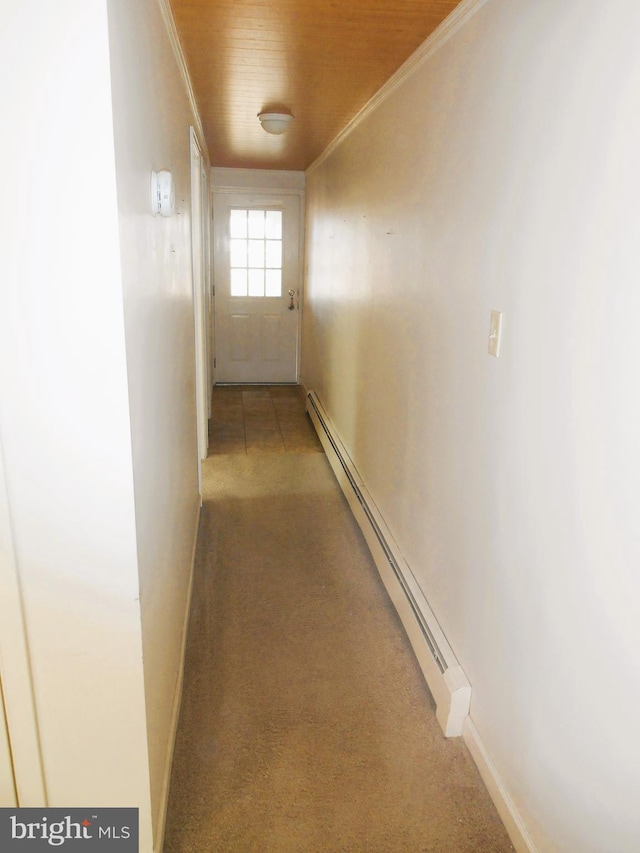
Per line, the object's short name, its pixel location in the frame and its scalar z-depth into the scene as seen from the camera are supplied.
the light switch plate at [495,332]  1.61
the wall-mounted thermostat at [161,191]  1.50
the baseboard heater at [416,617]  1.85
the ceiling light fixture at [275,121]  3.40
